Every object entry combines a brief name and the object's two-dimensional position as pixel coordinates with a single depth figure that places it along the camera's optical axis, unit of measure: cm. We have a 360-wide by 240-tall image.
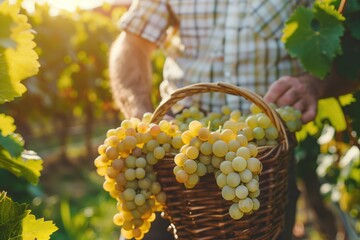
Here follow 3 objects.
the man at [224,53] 195
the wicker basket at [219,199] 128
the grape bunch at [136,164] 135
